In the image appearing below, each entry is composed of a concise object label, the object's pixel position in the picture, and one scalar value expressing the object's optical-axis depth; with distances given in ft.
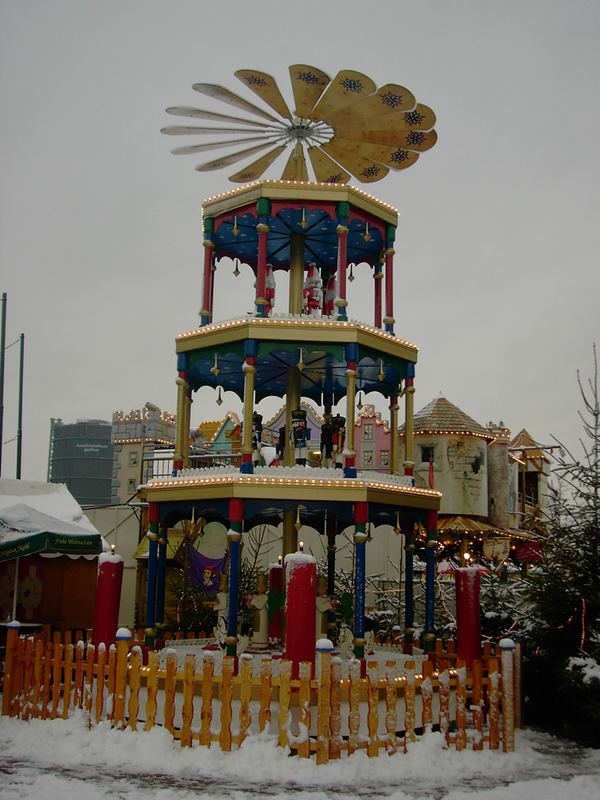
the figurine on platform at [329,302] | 63.72
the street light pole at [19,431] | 106.01
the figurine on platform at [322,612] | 54.39
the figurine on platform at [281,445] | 67.05
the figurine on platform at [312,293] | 60.70
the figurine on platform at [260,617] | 57.21
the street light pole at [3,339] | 97.55
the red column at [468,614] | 49.14
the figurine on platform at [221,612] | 52.75
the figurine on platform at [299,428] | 57.31
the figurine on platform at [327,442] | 58.23
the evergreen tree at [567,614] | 44.69
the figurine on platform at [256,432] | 58.62
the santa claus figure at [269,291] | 59.82
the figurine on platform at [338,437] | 57.57
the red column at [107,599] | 49.60
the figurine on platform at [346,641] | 52.37
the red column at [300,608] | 41.37
